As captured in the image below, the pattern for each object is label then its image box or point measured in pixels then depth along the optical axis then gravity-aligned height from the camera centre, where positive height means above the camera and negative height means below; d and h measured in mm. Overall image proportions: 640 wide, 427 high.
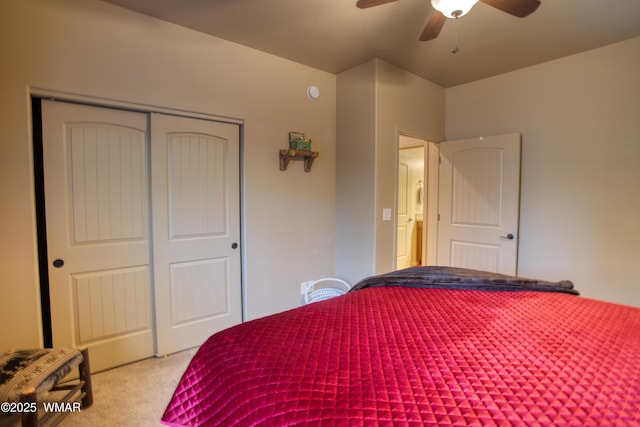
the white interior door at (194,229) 2449 -256
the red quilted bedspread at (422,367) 779 -508
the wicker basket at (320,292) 3039 -919
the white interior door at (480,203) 3152 -57
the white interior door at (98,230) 2076 -231
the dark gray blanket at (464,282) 1695 -464
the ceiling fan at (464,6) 1541 +955
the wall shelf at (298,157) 2906 +390
